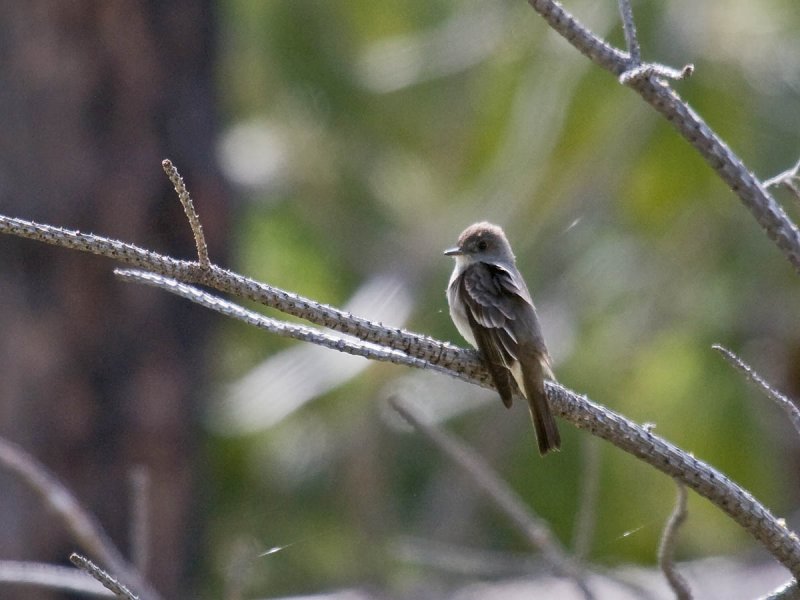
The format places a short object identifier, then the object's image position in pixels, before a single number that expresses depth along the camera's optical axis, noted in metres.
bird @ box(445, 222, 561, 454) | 6.28
